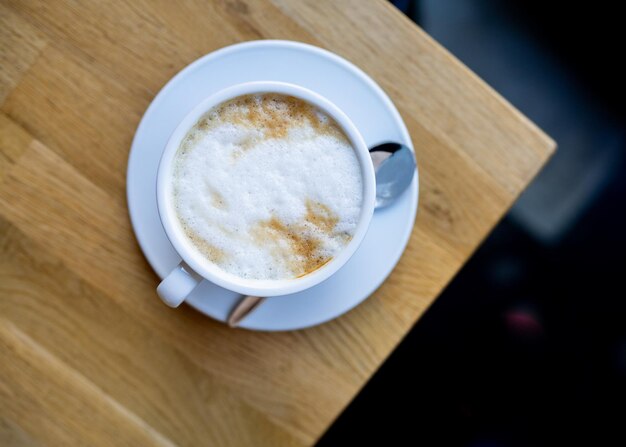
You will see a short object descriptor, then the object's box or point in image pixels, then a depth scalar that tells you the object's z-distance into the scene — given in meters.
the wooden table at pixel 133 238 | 0.77
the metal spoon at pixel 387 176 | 0.74
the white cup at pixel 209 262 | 0.64
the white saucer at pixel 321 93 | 0.73
